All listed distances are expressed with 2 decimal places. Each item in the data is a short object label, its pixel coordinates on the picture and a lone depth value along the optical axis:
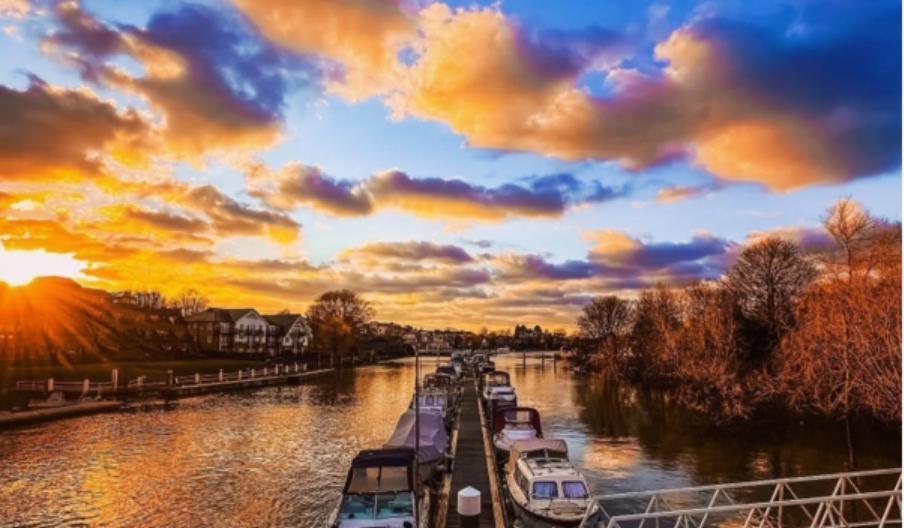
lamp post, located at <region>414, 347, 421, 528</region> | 21.27
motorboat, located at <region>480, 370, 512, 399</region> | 65.60
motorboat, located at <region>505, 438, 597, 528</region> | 22.73
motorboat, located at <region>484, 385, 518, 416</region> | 56.89
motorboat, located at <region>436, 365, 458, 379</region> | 94.46
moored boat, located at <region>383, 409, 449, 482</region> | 30.02
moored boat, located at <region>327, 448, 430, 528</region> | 20.97
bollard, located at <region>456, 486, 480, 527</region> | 16.25
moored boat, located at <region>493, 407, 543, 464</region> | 37.38
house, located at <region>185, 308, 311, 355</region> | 165.25
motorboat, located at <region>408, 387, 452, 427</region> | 49.28
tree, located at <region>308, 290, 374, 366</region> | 155.25
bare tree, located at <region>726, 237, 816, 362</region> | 75.19
